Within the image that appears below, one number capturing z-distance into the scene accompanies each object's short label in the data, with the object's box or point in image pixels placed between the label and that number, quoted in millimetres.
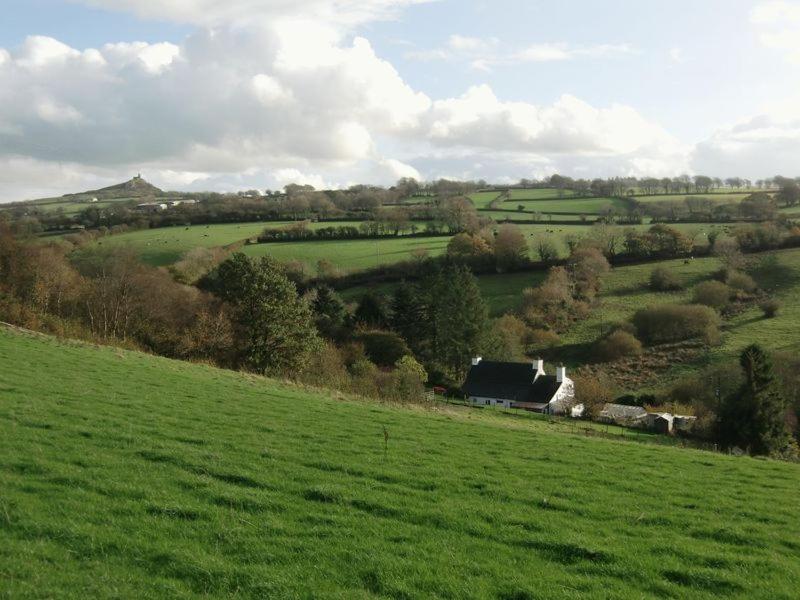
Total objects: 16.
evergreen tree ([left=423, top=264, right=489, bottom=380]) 65500
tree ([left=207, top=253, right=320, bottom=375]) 40562
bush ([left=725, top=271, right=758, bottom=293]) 75625
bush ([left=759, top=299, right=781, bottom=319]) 67688
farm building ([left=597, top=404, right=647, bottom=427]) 47625
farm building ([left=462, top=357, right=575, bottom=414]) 54688
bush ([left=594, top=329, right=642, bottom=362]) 64688
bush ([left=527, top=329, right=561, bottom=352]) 70188
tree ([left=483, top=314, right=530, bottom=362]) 65500
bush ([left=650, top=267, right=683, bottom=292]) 78938
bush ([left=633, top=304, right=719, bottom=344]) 66625
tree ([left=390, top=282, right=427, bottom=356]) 70438
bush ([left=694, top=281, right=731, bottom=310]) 72812
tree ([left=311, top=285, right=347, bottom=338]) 66375
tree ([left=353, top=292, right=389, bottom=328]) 70188
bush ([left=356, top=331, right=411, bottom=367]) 59969
